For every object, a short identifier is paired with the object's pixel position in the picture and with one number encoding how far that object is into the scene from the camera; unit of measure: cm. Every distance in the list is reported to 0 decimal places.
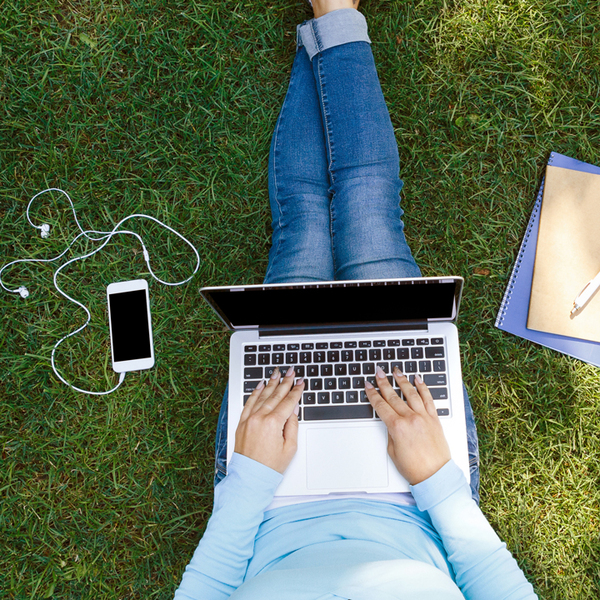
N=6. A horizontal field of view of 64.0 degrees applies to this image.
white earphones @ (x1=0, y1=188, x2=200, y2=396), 183
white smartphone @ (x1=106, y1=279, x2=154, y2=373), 181
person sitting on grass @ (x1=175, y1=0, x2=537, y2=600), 109
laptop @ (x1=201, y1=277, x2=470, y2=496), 130
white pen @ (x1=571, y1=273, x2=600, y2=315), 166
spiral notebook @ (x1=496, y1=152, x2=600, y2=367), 173
